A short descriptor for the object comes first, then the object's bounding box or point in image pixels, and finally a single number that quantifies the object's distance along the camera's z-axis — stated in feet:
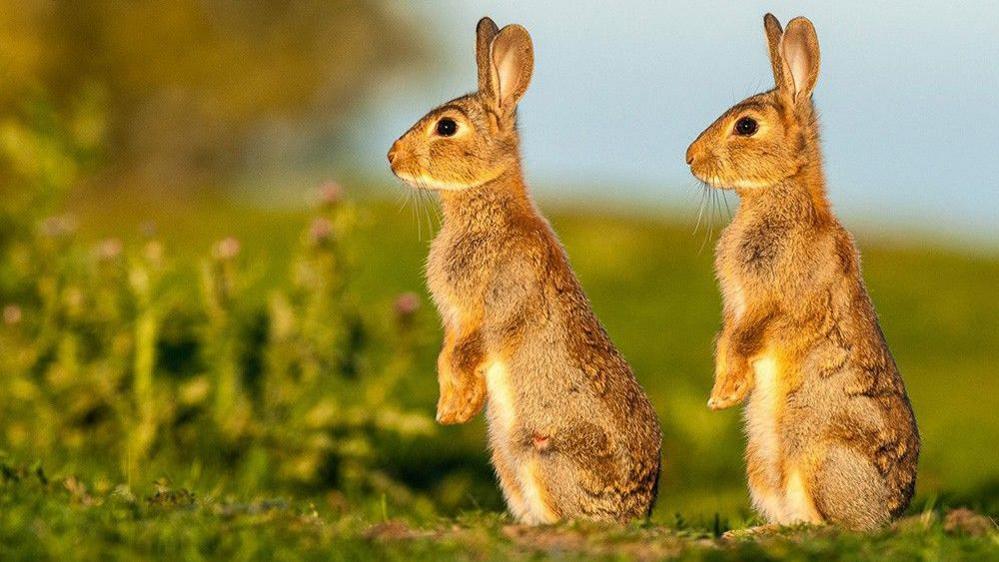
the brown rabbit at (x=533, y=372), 40.65
